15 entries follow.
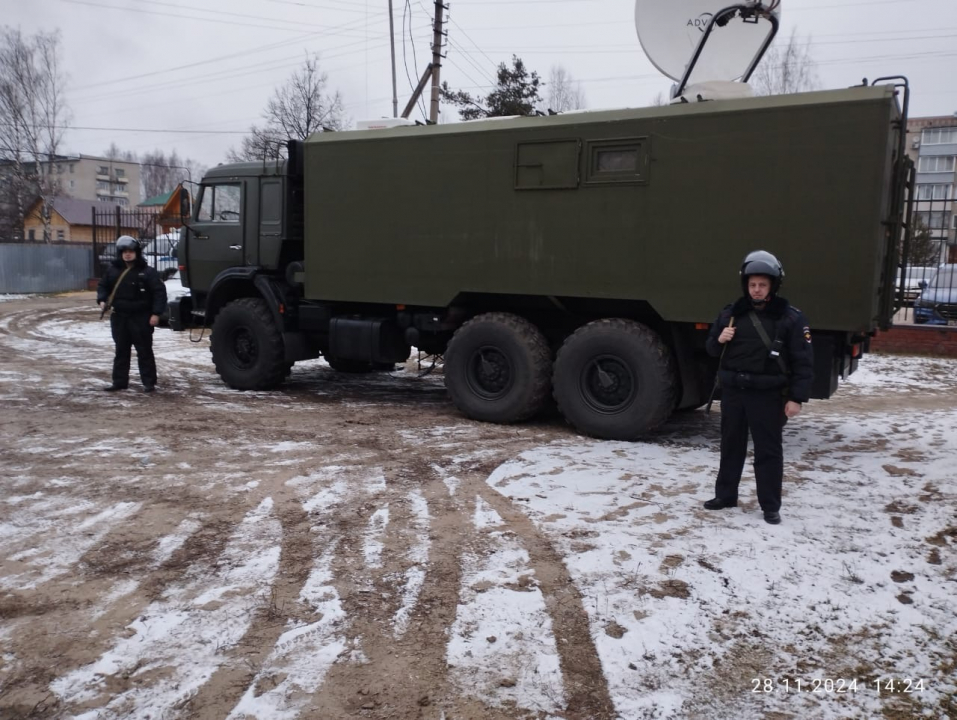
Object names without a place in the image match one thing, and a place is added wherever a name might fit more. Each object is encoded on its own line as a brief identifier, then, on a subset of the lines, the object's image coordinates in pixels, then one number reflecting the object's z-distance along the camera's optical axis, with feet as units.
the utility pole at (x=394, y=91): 83.15
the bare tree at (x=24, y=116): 119.03
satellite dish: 25.89
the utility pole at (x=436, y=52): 70.33
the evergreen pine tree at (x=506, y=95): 87.71
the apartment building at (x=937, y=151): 212.02
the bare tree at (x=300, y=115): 102.47
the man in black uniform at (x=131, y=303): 31.32
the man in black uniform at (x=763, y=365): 16.14
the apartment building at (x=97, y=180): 323.78
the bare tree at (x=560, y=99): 130.05
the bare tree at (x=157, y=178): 352.08
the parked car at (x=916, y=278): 42.96
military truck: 21.30
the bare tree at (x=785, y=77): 114.32
